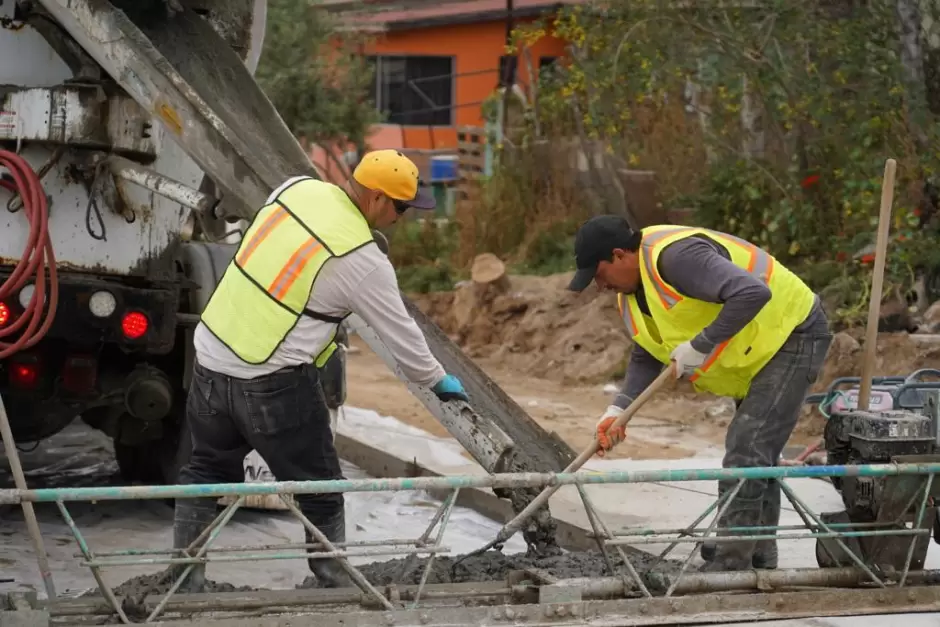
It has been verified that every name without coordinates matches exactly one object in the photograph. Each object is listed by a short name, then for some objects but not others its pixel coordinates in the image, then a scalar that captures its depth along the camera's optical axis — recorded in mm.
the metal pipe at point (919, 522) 10359
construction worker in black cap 10336
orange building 48969
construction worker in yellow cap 10062
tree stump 28766
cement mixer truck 12203
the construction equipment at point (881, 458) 10656
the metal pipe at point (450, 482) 9148
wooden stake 10867
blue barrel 42312
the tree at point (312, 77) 34781
